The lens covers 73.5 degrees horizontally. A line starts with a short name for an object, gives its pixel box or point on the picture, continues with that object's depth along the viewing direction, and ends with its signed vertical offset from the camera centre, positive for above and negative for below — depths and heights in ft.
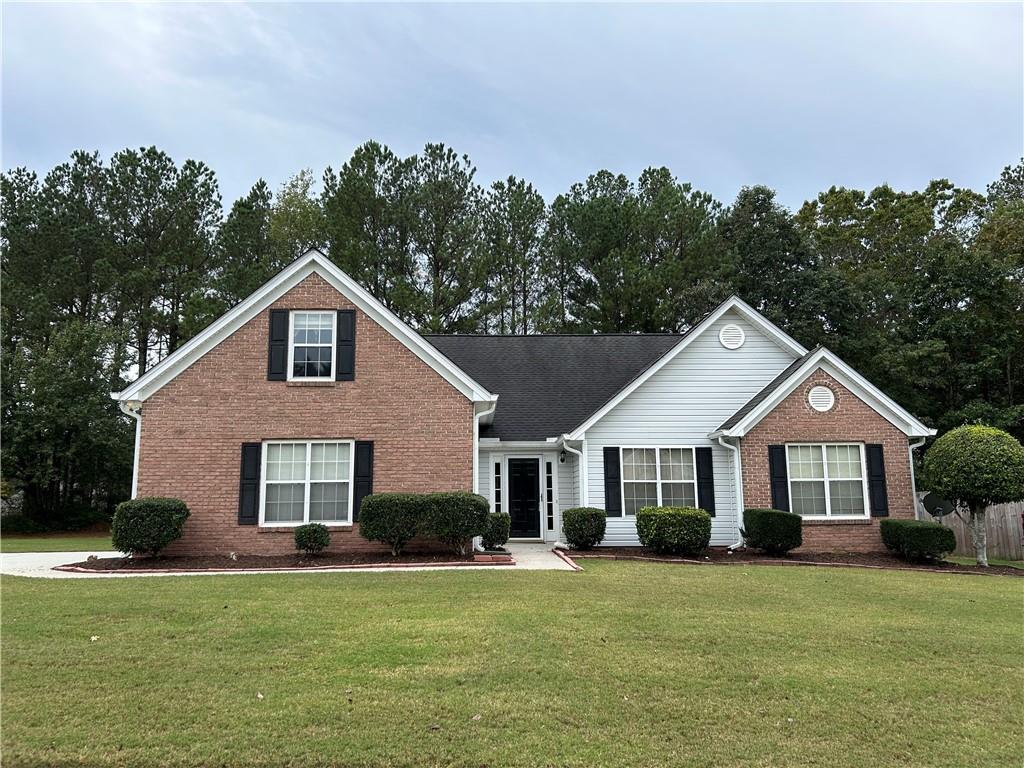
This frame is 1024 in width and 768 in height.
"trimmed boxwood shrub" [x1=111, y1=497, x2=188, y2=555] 42.09 -2.38
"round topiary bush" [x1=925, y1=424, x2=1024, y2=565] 43.34 +0.40
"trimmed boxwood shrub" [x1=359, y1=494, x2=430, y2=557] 43.42 -2.16
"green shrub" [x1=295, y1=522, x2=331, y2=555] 44.19 -3.39
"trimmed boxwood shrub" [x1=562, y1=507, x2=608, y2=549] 48.19 -3.16
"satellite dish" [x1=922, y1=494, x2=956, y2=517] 50.93 -2.17
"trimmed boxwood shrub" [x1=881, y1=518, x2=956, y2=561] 44.65 -4.10
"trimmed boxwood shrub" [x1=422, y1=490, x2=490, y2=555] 43.34 -2.19
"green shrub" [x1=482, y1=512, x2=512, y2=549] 47.14 -3.25
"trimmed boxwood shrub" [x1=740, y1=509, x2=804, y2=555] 46.26 -3.47
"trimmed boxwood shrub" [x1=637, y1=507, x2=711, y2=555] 45.60 -3.27
